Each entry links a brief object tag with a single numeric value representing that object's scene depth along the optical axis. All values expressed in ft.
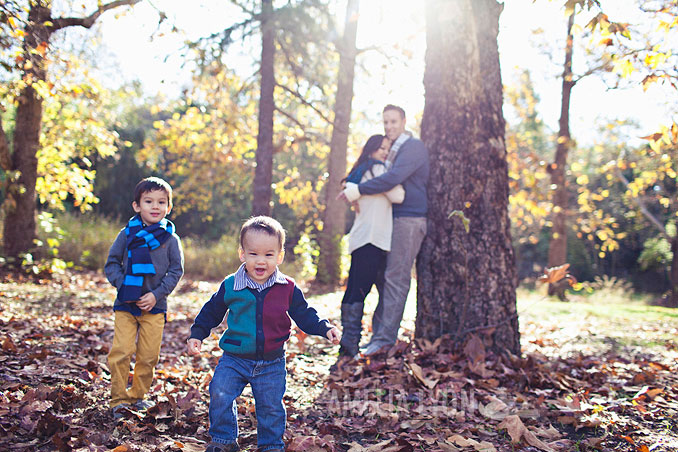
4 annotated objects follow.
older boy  10.77
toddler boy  8.62
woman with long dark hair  14.97
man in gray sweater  15.20
